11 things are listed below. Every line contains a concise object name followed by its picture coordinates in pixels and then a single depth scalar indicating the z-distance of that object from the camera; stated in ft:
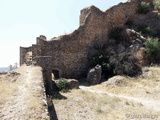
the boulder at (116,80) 44.44
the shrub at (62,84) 38.37
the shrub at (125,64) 50.34
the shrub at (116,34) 64.39
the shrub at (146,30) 65.51
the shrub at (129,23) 69.63
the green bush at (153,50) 51.82
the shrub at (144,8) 71.46
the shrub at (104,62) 52.95
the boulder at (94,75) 49.69
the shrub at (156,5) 73.92
